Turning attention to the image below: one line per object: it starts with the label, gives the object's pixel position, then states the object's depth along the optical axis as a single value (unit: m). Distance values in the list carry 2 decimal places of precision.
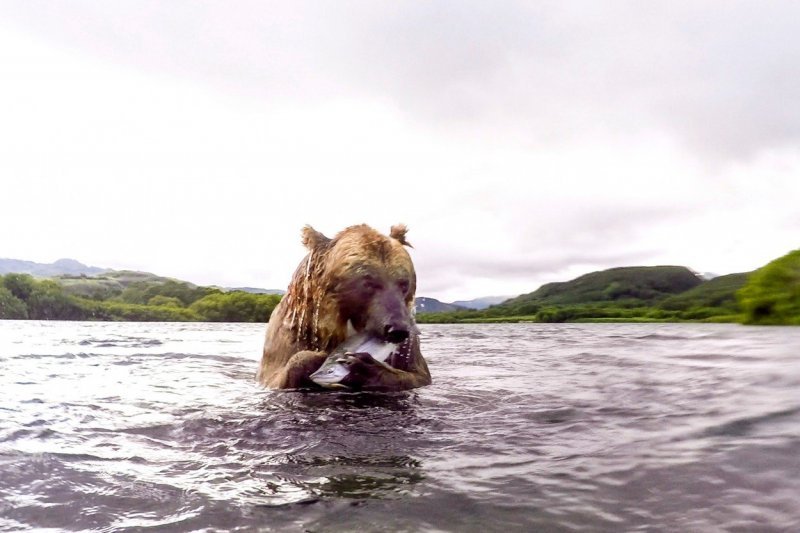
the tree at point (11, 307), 86.06
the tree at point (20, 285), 96.50
